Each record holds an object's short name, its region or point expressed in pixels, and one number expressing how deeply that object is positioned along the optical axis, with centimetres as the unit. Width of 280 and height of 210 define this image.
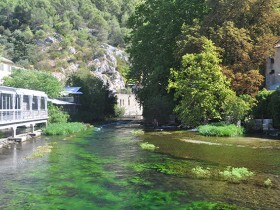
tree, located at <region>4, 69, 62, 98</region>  3418
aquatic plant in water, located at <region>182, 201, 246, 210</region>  864
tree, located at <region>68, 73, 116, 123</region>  4506
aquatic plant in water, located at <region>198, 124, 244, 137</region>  2556
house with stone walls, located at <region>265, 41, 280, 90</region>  3291
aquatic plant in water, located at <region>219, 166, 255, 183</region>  1165
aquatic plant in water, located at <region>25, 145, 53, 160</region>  1671
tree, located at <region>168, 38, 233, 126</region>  2826
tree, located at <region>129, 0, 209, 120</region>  3626
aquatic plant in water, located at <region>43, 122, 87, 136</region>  2810
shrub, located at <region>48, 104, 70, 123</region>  3361
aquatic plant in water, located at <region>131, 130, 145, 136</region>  2804
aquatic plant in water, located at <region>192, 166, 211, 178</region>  1225
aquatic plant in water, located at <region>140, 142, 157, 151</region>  1922
